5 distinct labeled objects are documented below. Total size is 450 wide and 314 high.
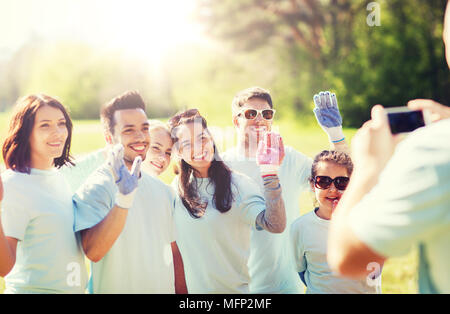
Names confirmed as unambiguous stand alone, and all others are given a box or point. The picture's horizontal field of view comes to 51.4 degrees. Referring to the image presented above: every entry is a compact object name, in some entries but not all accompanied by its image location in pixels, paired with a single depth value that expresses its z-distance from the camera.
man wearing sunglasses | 2.79
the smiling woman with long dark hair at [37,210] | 2.14
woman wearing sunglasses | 2.48
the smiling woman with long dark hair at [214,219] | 2.47
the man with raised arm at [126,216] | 2.22
